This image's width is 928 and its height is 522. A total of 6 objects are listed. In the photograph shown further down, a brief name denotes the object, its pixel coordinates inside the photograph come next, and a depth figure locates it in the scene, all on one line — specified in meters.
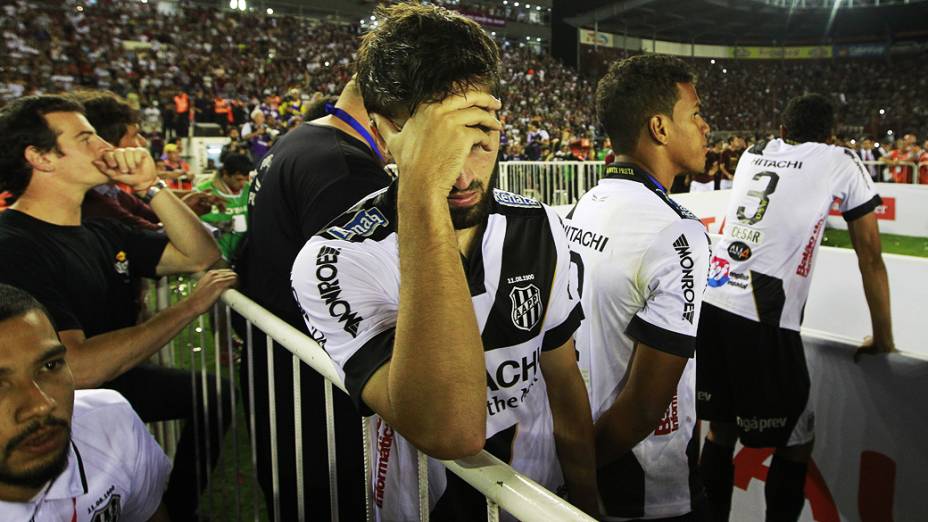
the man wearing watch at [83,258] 2.51
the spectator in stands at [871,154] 18.03
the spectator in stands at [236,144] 12.03
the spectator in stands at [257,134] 12.86
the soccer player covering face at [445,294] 1.15
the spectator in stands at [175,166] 11.45
